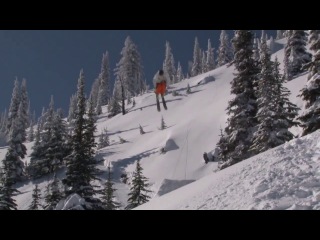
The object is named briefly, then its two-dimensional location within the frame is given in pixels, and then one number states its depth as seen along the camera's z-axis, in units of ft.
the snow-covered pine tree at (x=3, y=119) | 309.79
